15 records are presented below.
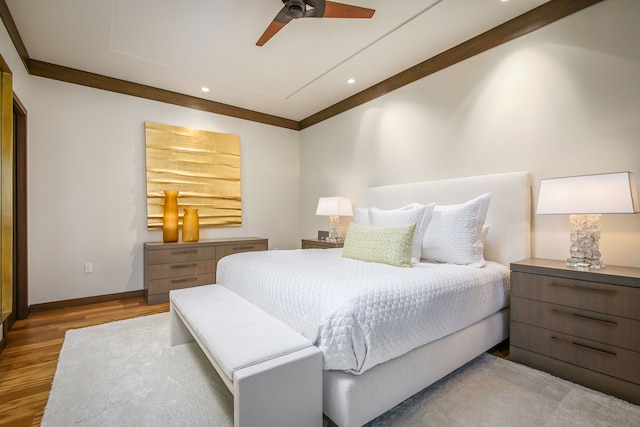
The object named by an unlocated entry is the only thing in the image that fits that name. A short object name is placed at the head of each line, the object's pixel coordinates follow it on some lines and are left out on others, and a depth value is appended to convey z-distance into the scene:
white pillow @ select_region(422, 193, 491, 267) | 2.28
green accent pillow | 2.11
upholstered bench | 1.14
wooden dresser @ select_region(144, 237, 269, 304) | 3.32
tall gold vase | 3.57
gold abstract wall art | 3.72
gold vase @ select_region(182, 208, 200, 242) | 3.71
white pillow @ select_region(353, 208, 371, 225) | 3.19
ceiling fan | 2.03
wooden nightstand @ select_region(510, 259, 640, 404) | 1.57
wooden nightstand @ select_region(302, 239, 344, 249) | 3.76
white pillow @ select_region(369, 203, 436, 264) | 2.40
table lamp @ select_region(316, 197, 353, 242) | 3.74
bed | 1.29
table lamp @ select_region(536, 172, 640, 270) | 1.69
